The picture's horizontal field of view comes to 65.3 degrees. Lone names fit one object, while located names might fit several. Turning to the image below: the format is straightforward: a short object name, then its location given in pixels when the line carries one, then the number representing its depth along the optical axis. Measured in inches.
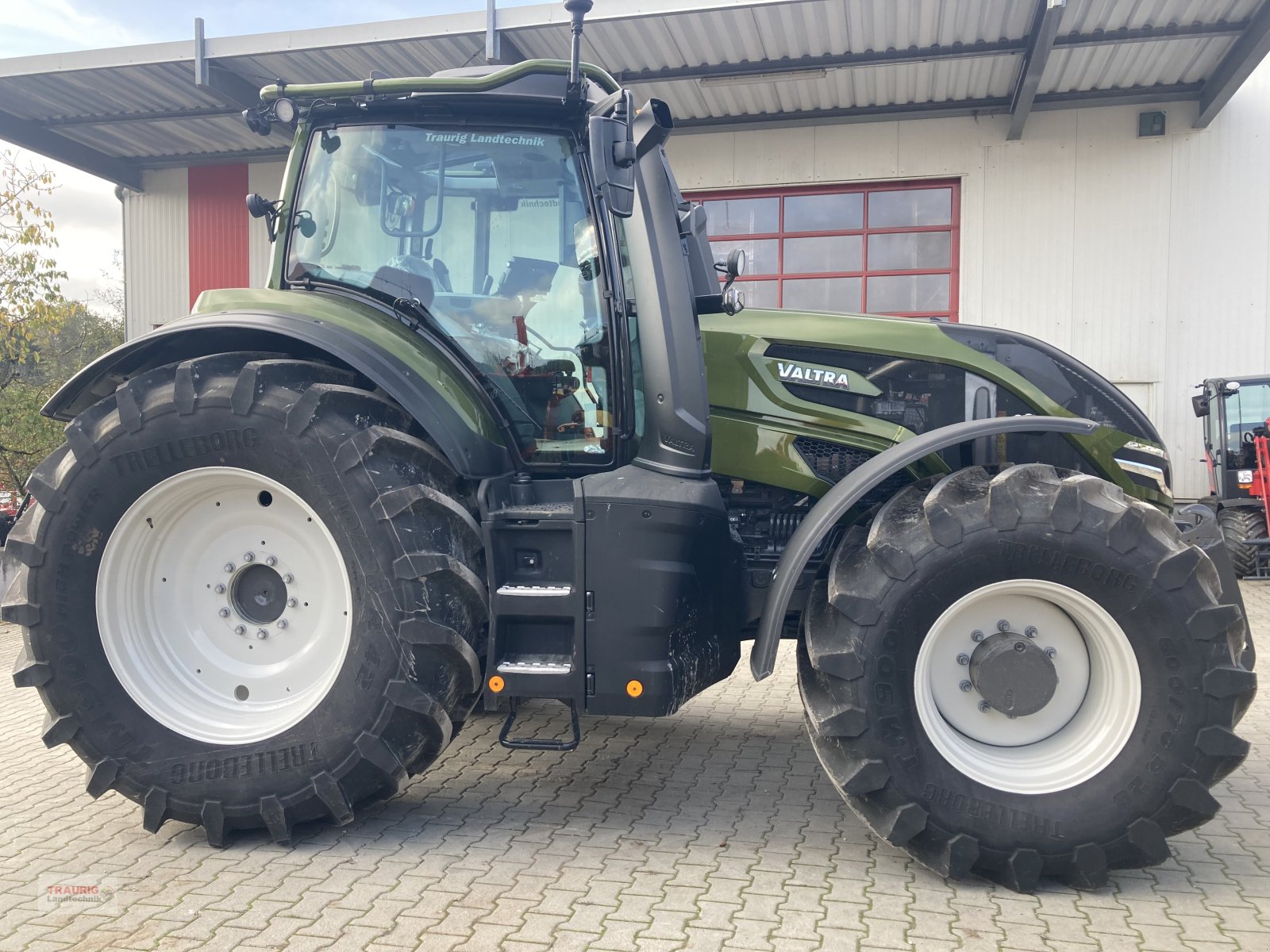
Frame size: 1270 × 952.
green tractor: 121.4
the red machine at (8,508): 374.9
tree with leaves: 411.8
